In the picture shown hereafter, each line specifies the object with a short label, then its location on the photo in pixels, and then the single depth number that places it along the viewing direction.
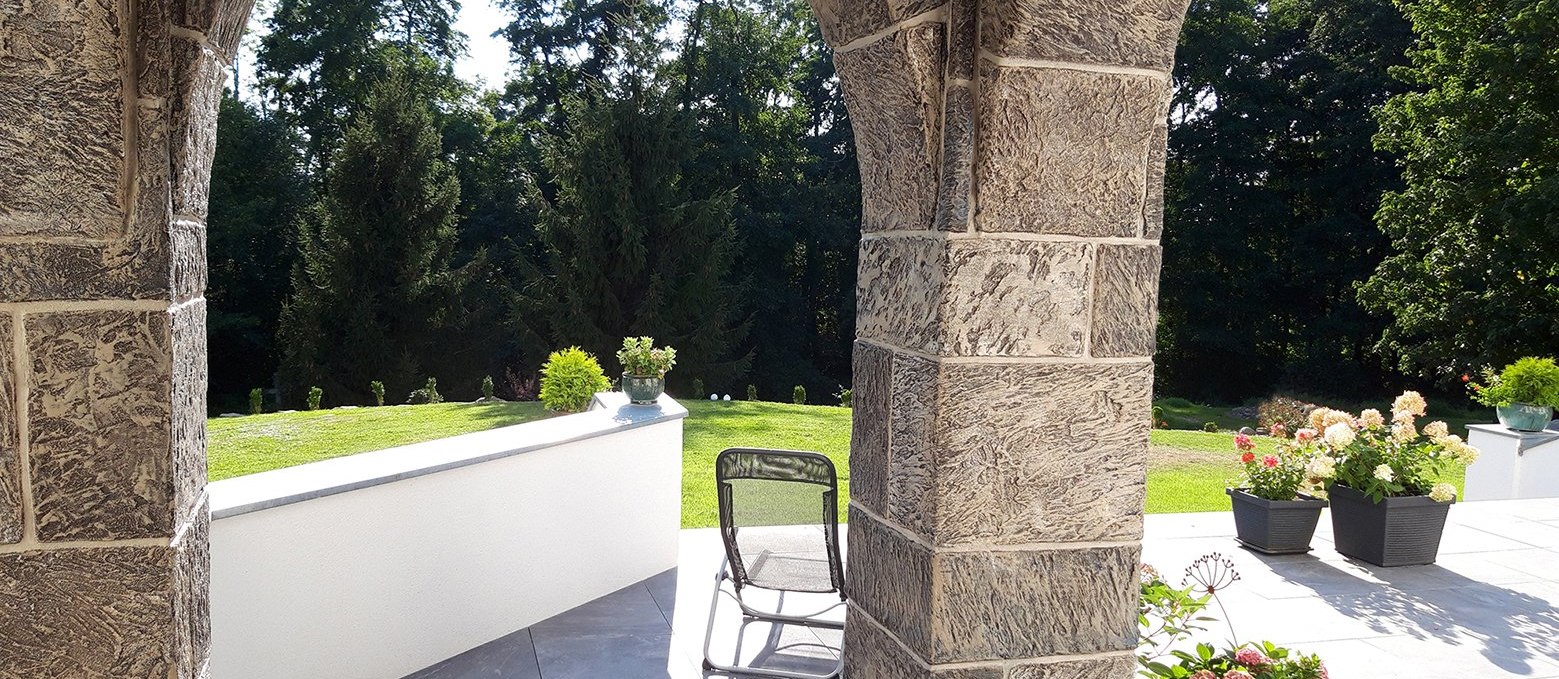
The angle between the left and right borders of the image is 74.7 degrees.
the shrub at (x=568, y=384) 6.44
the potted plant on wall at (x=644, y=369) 5.22
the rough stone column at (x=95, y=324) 1.48
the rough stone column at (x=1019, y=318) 1.69
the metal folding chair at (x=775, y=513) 3.68
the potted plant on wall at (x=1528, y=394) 6.63
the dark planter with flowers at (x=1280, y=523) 5.10
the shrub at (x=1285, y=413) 10.70
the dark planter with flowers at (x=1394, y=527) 4.92
